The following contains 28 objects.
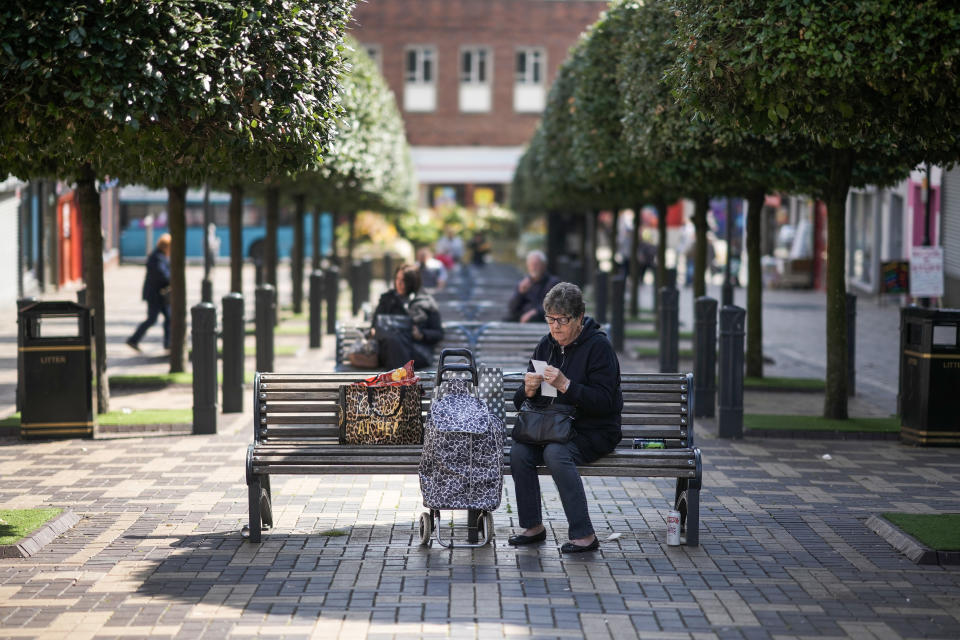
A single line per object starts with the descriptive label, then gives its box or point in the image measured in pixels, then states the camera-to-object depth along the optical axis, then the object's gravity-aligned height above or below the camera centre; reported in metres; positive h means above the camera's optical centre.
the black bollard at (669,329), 15.98 -0.91
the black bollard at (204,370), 11.68 -1.02
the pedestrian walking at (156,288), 19.42 -0.56
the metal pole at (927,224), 17.58 +0.37
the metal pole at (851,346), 15.18 -1.04
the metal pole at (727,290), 20.70 -0.57
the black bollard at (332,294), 23.30 -0.74
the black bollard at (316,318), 20.47 -1.01
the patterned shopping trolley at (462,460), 7.22 -1.09
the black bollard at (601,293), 23.95 -0.73
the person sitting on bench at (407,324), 12.38 -0.68
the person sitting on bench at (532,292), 15.34 -0.46
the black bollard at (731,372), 11.80 -1.02
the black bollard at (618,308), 20.48 -0.84
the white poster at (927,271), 16.55 -0.22
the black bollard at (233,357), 12.98 -1.00
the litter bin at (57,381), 11.27 -1.08
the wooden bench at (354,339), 12.98 -0.84
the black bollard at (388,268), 36.64 -0.49
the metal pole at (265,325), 15.88 -0.87
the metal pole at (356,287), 26.70 -0.73
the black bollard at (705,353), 13.35 -0.98
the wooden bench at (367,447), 7.53 -1.07
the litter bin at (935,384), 11.38 -1.07
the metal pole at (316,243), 30.05 +0.15
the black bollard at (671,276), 22.84 -0.41
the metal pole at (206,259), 20.97 -0.16
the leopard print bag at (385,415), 7.65 -0.91
